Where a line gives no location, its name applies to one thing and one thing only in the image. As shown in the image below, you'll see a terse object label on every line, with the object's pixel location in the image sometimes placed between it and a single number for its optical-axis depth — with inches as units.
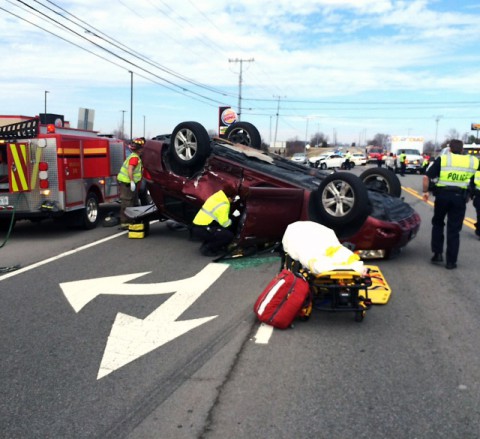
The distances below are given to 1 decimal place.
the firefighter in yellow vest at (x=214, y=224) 285.3
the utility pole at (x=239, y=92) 1985.1
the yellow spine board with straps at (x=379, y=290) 204.8
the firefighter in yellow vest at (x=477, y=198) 367.6
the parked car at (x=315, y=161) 2003.7
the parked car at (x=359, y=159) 2129.7
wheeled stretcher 176.7
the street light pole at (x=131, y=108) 2234.3
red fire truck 345.4
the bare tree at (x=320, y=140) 6205.7
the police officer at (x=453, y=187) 266.7
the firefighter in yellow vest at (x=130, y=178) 389.4
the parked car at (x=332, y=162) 1932.8
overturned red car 265.6
